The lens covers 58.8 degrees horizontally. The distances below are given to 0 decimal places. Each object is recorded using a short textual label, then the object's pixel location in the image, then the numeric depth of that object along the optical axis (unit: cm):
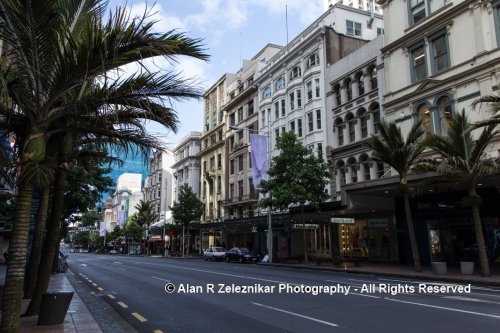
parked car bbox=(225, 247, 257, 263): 3983
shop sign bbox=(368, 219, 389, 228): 3394
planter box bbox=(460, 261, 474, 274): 2117
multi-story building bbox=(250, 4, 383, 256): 4022
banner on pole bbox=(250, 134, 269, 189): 3766
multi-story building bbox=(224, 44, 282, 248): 5369
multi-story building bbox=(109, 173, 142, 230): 12156
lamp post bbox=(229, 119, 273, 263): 3697
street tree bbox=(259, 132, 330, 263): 3250
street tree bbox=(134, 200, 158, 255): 8706
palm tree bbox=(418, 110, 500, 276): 2021
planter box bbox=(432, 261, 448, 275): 2180
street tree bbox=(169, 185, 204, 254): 6016
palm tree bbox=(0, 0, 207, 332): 652
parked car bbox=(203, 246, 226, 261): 4522
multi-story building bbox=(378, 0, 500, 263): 2559
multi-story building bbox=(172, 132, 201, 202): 7519
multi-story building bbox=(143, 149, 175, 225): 9088
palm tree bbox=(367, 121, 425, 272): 2377
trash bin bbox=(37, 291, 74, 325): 909
